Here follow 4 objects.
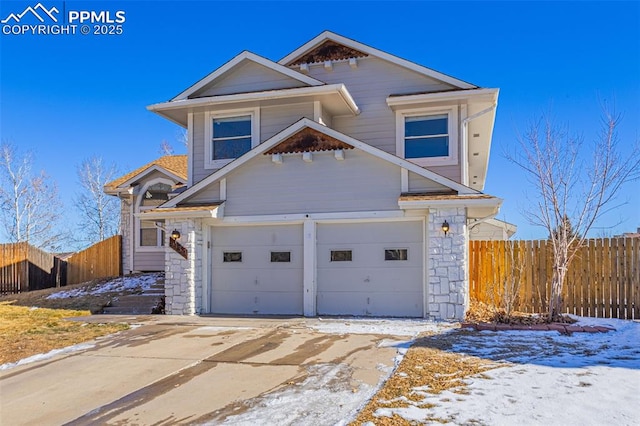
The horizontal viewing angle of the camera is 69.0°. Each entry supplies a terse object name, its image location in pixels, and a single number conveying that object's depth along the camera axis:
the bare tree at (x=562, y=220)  9.63
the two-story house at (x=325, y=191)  9.96
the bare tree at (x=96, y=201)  30.86
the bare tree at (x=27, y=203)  27.23
